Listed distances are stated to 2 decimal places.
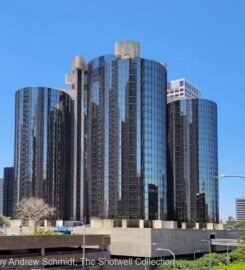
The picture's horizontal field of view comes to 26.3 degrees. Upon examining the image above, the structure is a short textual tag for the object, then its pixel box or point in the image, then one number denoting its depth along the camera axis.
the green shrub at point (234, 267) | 27.11
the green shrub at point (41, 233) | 83.57
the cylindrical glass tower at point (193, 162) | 151.75
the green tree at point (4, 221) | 157.44
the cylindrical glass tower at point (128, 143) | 132.00
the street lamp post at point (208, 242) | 128.12
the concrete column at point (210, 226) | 150.94
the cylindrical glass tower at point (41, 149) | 157.75
